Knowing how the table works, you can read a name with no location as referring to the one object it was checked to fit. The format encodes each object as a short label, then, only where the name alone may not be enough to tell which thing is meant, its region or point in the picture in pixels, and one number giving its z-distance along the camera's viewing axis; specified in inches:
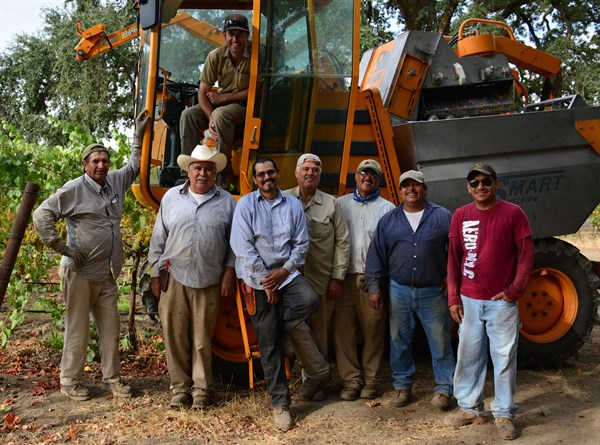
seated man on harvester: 189.9
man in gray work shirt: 186.4
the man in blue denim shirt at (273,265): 171.6
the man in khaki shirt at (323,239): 185.3
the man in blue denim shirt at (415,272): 179.2
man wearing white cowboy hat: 177.2
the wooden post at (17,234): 169.2
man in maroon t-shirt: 161.2
